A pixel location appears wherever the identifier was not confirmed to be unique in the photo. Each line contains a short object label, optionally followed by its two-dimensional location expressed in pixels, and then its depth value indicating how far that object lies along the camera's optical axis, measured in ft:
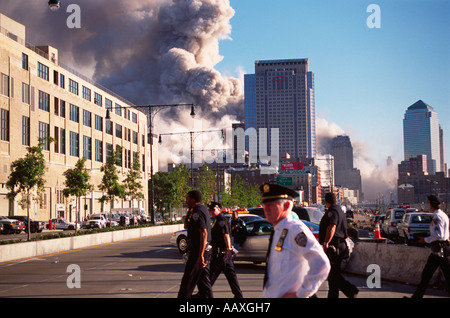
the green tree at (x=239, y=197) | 284.20
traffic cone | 87.49
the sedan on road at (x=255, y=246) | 54.39
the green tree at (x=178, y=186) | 205.44
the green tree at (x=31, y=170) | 98.12
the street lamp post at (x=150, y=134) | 115.79
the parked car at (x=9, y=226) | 139.85
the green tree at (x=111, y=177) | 150.10
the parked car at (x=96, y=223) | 178.53
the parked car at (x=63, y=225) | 180.48
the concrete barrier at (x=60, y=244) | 65.00
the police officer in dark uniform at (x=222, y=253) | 30.07
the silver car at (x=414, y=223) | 81.00
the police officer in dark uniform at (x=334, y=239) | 27.09
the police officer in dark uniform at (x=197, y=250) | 26.43
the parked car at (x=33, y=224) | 148.77
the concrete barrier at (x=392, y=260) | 42.80
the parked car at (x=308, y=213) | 71.87
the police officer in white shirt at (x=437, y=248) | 30.22
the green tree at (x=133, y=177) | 175.62
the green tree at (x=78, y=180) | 155.63
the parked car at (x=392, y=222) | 102.70
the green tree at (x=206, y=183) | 245.04
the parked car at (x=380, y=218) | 155.99
